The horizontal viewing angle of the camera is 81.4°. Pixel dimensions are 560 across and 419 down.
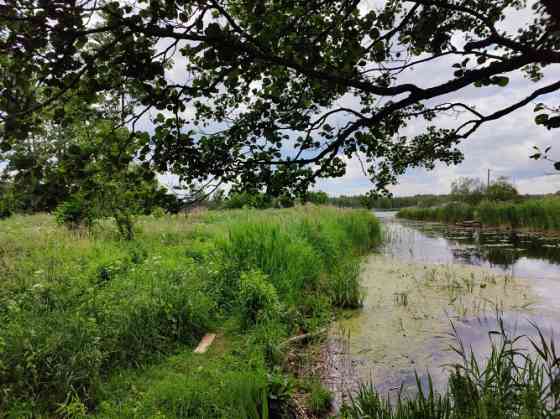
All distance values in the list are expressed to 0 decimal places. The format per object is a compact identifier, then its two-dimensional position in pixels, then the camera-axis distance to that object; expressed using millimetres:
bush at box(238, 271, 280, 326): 4336
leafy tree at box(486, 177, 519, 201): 25169
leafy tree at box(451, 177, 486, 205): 26939
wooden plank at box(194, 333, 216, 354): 3748
